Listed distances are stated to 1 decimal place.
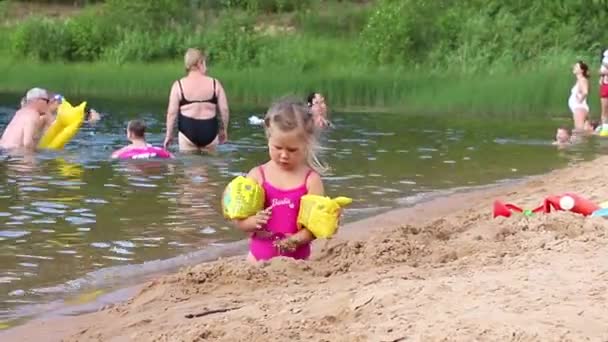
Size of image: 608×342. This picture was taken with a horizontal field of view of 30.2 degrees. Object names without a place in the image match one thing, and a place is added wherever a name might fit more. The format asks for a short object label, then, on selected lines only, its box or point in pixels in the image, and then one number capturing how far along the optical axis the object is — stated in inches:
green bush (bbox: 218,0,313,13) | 1604.3
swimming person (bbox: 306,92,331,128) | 704.4
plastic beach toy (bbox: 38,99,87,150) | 580.7
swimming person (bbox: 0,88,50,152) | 561.9
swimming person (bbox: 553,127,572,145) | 641.9
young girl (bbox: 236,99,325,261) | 228.7
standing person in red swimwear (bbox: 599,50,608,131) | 809.5
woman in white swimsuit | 770.2
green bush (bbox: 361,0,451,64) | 1289.4
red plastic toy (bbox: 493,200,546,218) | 290.5
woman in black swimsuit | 541.6
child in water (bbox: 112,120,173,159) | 534.6
